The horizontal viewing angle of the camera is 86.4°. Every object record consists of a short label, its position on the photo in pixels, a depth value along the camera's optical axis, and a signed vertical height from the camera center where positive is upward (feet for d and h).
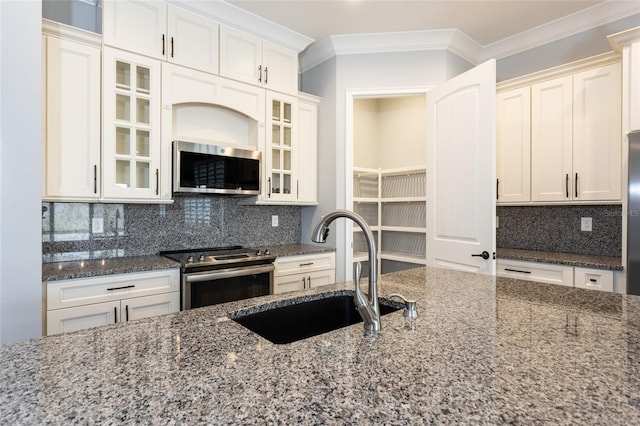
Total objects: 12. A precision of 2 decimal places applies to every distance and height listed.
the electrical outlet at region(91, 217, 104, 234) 7.88 -0.35
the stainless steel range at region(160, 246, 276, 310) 7.29 -1.46
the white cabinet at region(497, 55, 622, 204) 8.01 +2.00
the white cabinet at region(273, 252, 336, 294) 9.11 -1.71
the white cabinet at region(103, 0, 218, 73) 7.30 +4.11
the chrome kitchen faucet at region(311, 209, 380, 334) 2.92 -0.57
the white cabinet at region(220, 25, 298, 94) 8.90 +4.16
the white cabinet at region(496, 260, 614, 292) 7.62 -1.49
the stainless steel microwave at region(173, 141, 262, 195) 8.02 +1.04
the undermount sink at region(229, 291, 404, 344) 3.67 -1.23
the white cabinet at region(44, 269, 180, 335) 6.04 -1.70
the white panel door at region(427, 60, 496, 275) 7.65 +1.01
